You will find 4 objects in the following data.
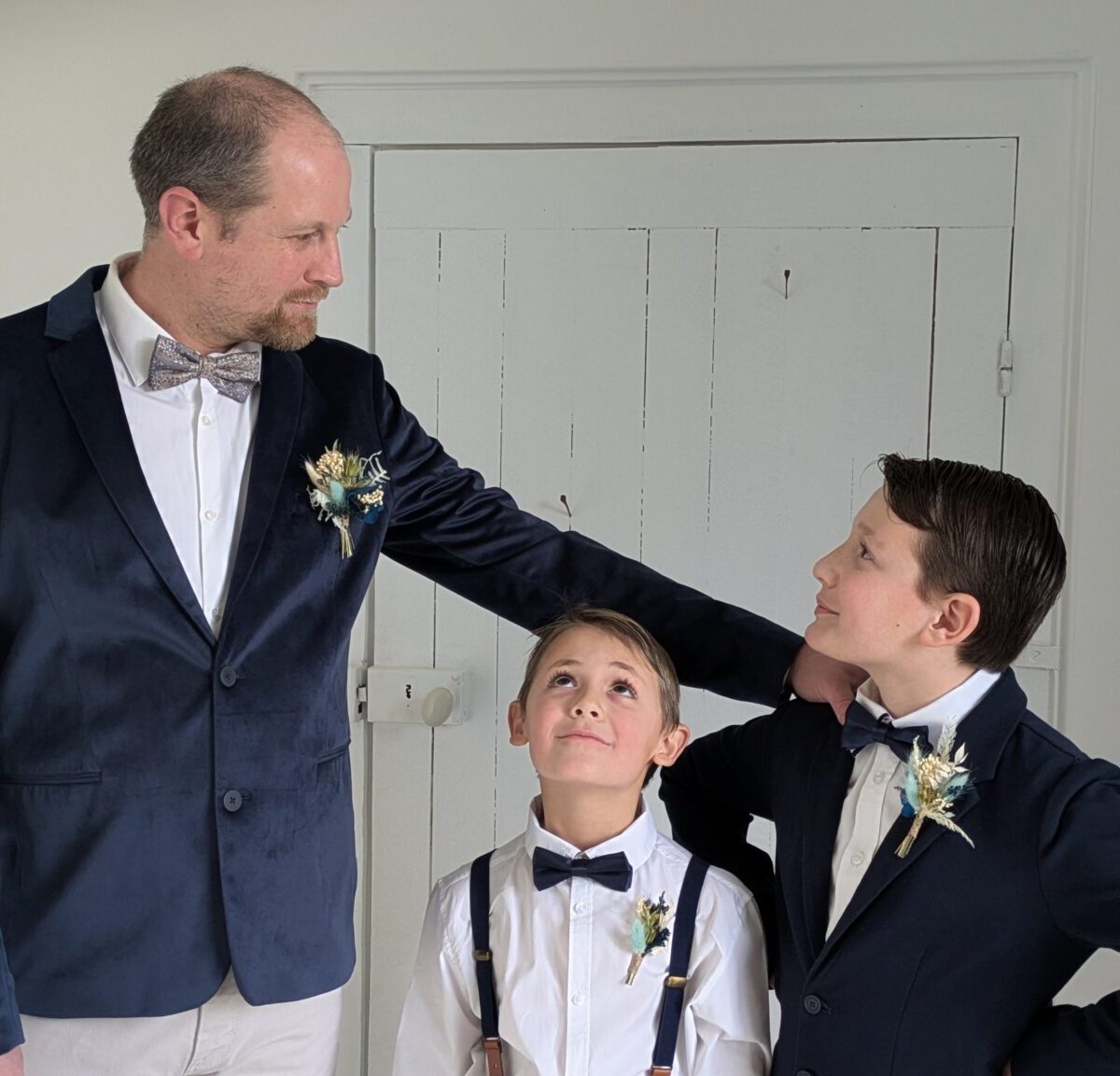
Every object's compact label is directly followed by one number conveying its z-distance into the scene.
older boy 1.49
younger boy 1.67
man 1.62
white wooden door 2.71
